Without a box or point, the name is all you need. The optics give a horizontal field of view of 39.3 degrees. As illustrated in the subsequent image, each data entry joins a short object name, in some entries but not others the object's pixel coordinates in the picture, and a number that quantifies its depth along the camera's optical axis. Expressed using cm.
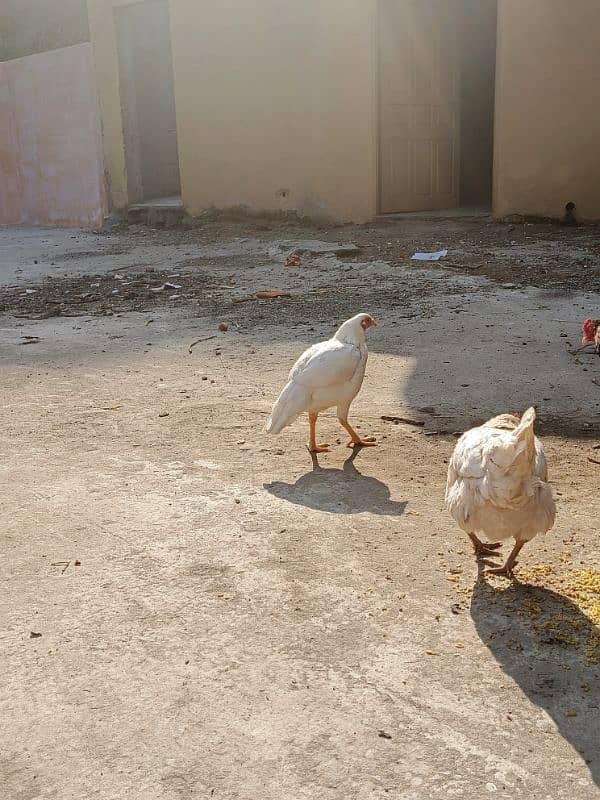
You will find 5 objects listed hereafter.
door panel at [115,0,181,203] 1423
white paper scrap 916
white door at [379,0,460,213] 1164
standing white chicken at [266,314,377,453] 406
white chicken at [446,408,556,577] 265
